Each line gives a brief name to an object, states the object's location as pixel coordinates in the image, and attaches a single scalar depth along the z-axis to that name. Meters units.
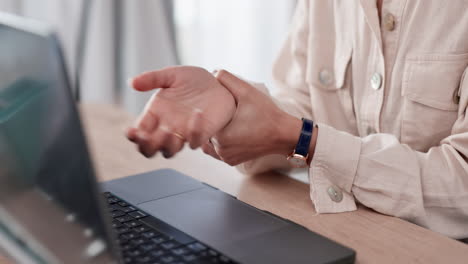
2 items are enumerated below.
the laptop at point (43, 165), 0.83
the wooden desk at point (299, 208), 1.03
